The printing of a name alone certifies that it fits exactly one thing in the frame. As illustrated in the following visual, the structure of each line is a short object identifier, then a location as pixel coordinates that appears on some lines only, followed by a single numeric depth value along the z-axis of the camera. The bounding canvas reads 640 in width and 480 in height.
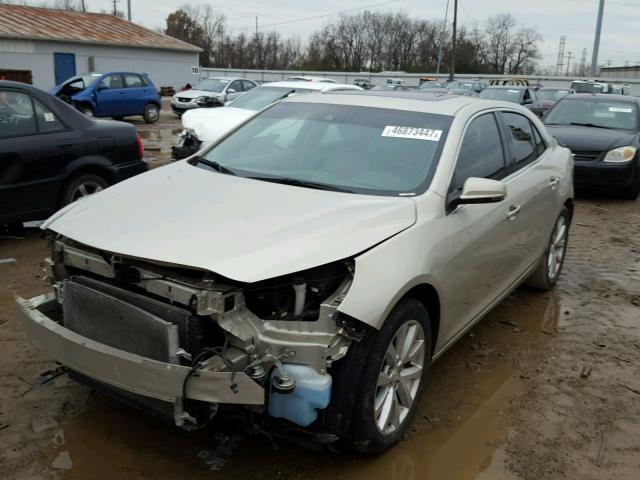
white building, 30.83
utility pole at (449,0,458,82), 51.41
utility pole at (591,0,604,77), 33.16
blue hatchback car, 20.12
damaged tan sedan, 2.53
